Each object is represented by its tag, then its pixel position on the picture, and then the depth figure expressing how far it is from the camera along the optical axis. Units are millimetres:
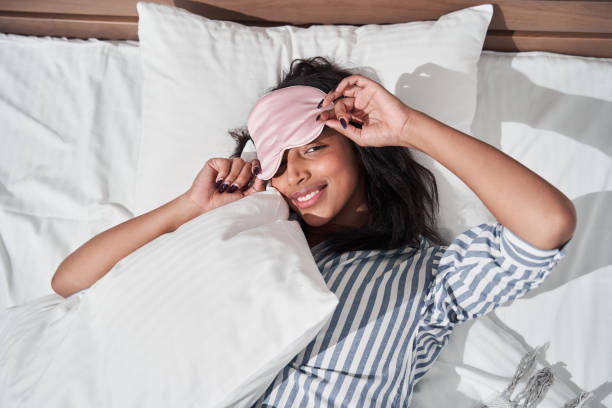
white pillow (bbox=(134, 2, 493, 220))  1188
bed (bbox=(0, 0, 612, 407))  1082
